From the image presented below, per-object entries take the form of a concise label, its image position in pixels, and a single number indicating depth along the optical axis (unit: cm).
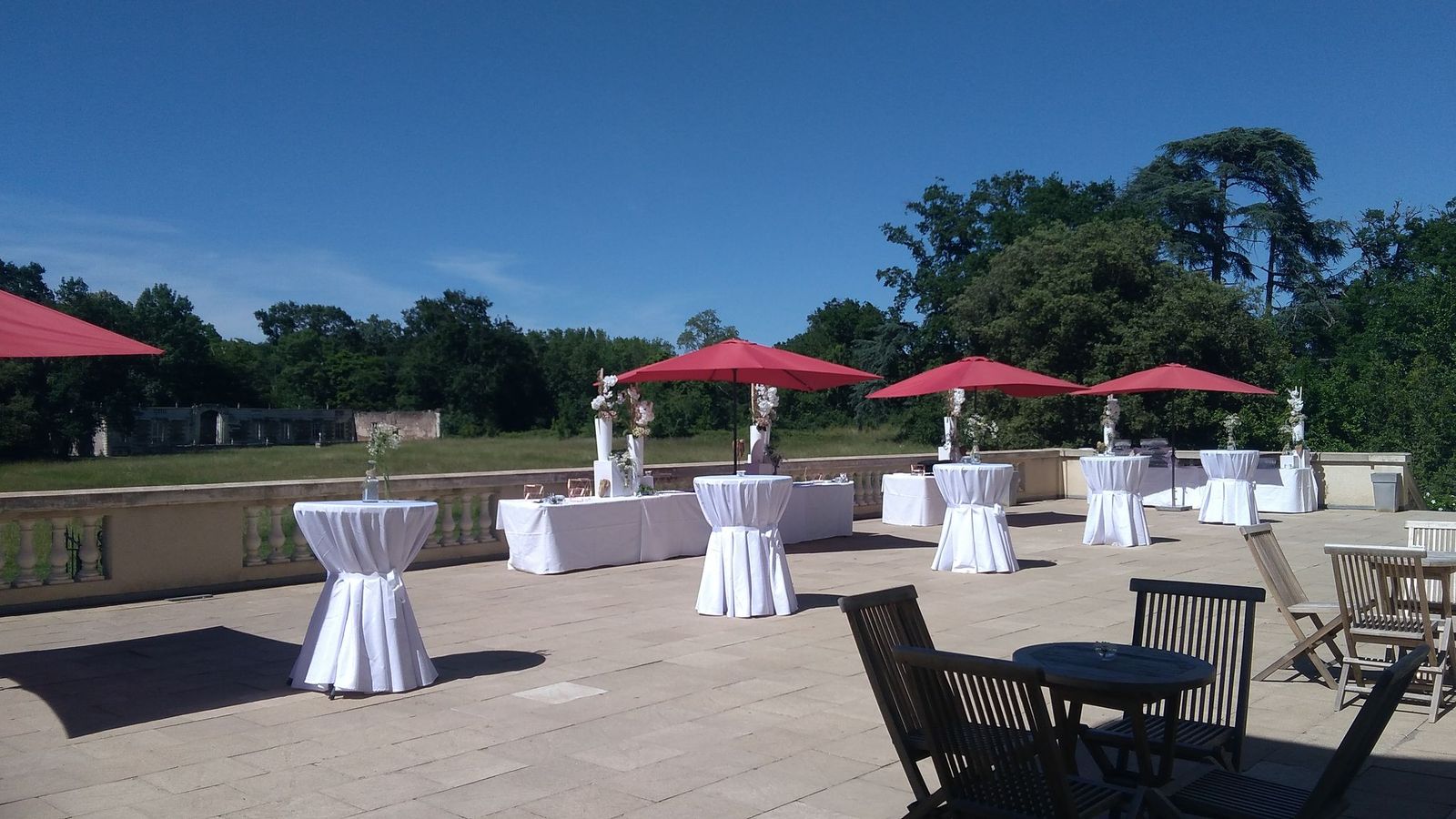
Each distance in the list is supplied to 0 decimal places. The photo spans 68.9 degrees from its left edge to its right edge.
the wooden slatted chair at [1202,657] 402
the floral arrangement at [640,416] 1202
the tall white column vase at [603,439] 1190
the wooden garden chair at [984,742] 309
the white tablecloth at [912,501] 1641
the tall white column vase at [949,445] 1627
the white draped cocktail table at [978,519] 1112
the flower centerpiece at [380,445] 690
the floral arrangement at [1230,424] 1858
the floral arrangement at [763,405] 1372
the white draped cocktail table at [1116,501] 1376
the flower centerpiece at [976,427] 1595
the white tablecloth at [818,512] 1409
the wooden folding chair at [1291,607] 611
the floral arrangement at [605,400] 1195
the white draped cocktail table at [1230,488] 1673
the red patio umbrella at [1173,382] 1730
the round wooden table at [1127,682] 341
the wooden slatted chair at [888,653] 365
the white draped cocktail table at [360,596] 591
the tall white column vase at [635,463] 1196
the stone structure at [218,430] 5119
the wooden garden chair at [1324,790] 293
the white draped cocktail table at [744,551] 837
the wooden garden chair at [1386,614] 566
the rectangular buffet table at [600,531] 1091
